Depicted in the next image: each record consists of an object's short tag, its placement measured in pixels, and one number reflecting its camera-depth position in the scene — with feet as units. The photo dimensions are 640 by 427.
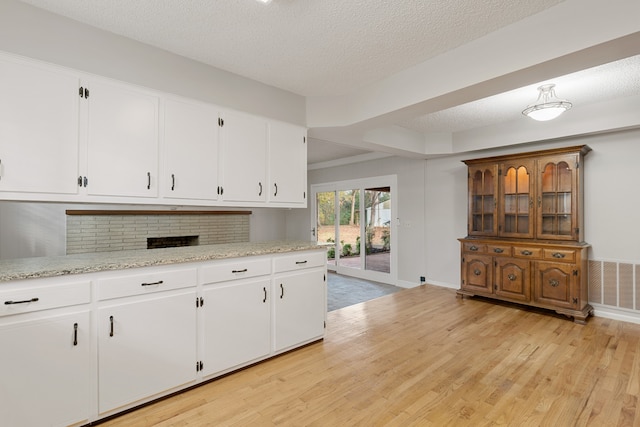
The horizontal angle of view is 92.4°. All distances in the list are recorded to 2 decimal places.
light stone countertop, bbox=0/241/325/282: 5.68
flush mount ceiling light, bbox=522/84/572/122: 9.43
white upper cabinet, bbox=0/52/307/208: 6.04
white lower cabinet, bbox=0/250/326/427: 5.43
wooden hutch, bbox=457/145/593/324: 12.19
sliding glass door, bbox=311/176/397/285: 20.17
